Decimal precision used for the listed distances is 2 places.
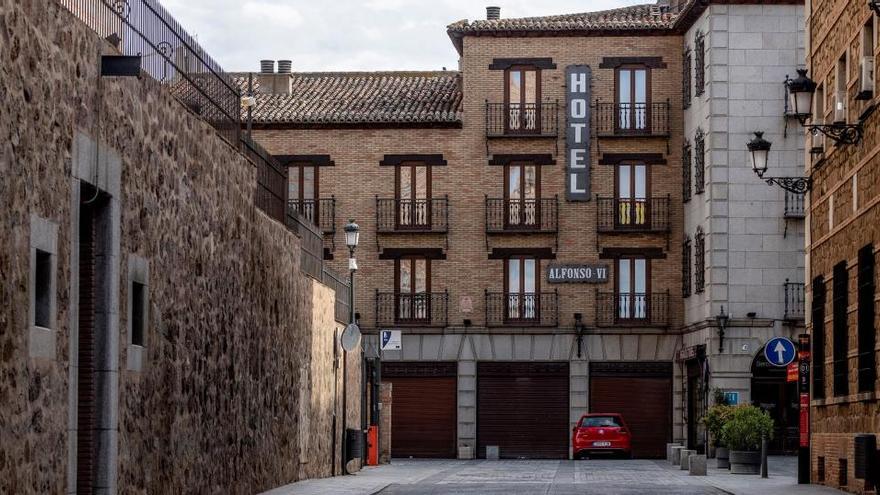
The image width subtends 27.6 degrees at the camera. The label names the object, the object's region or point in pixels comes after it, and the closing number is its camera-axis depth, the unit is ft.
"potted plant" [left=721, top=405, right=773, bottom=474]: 120.47
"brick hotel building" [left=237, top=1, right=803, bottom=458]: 180.65
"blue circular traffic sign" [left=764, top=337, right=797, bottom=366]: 98.17
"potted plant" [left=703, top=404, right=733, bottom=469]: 124.47
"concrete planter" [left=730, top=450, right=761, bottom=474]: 121.60
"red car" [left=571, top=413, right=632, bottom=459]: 161.58
